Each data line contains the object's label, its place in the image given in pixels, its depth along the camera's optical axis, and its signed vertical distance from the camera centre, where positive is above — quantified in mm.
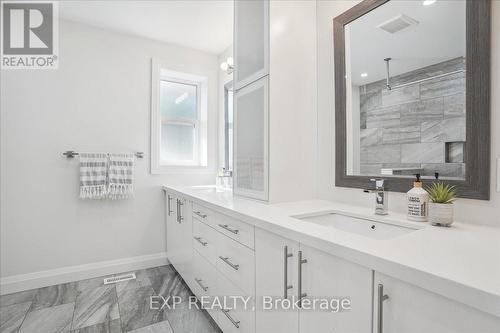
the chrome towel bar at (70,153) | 2318 +105
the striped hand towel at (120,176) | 2445 -112
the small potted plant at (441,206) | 992 -161
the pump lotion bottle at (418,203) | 1078 -163
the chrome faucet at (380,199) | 1236 -166
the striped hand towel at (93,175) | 2322 -98
